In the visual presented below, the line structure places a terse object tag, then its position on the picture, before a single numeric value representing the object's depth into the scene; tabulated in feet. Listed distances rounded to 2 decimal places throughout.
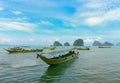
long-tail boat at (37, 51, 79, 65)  42.07
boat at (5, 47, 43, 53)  109.15
